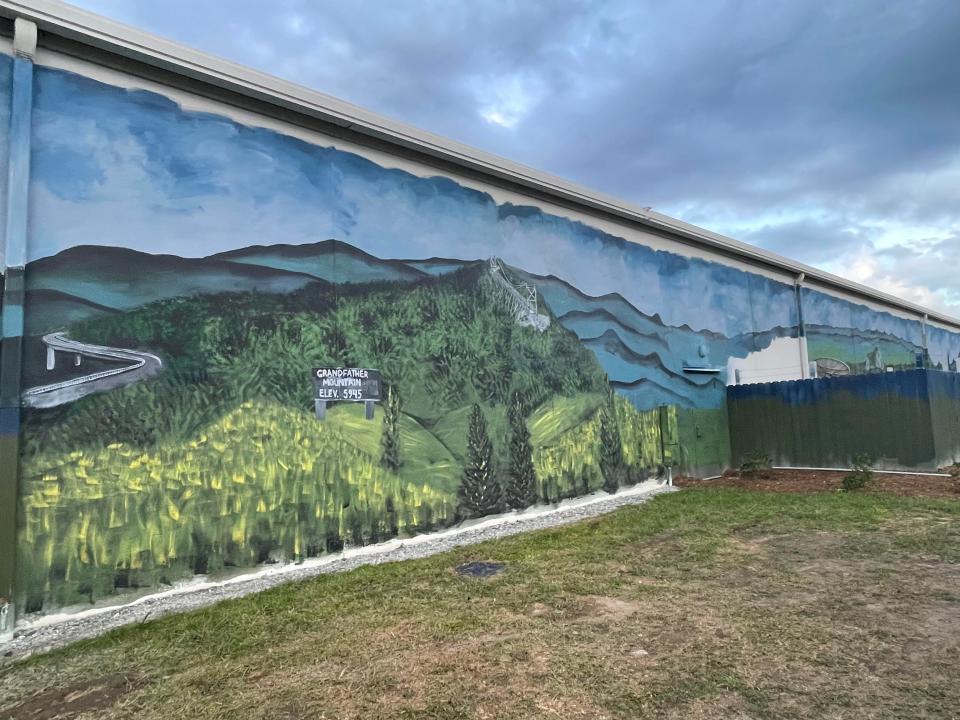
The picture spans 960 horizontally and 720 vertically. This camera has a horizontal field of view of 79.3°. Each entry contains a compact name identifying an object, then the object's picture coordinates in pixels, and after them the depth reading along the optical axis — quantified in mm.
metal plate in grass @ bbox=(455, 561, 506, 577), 6504
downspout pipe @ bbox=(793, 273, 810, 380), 17359
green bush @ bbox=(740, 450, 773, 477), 13250
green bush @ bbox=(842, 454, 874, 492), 10703
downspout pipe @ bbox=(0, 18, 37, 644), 5195
